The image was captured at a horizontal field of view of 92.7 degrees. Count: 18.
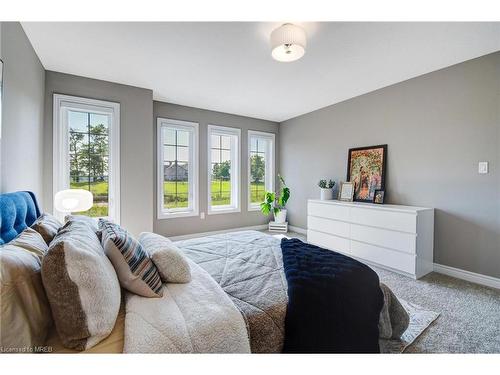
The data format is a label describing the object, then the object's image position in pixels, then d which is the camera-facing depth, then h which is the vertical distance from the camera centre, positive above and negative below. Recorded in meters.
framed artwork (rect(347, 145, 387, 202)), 3.46 +0.23
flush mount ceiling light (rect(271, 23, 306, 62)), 1.99 +1.23
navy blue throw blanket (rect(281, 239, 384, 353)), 1.18 -0.66
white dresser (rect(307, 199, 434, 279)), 2.73 -0.62
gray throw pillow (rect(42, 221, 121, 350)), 0.84 -0.41
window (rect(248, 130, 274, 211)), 5.05 +0.39
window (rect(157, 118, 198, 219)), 4.07 +0.27
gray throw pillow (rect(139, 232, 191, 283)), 1.26 -0.43
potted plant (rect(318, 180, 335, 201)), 4.03 -0.07
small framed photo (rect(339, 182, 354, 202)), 3.75 -0.10
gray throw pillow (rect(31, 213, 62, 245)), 1.37 -0.28
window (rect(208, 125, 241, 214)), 4.57 +0.29
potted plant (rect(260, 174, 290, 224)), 4.91 -0.41
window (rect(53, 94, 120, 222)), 2.99 +0.42
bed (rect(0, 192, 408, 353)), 0.91 -0.58
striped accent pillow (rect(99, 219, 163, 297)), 1.12 -0.41
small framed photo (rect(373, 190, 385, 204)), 3.37 -0.16
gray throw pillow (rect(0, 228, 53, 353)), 0.76 -0.41
